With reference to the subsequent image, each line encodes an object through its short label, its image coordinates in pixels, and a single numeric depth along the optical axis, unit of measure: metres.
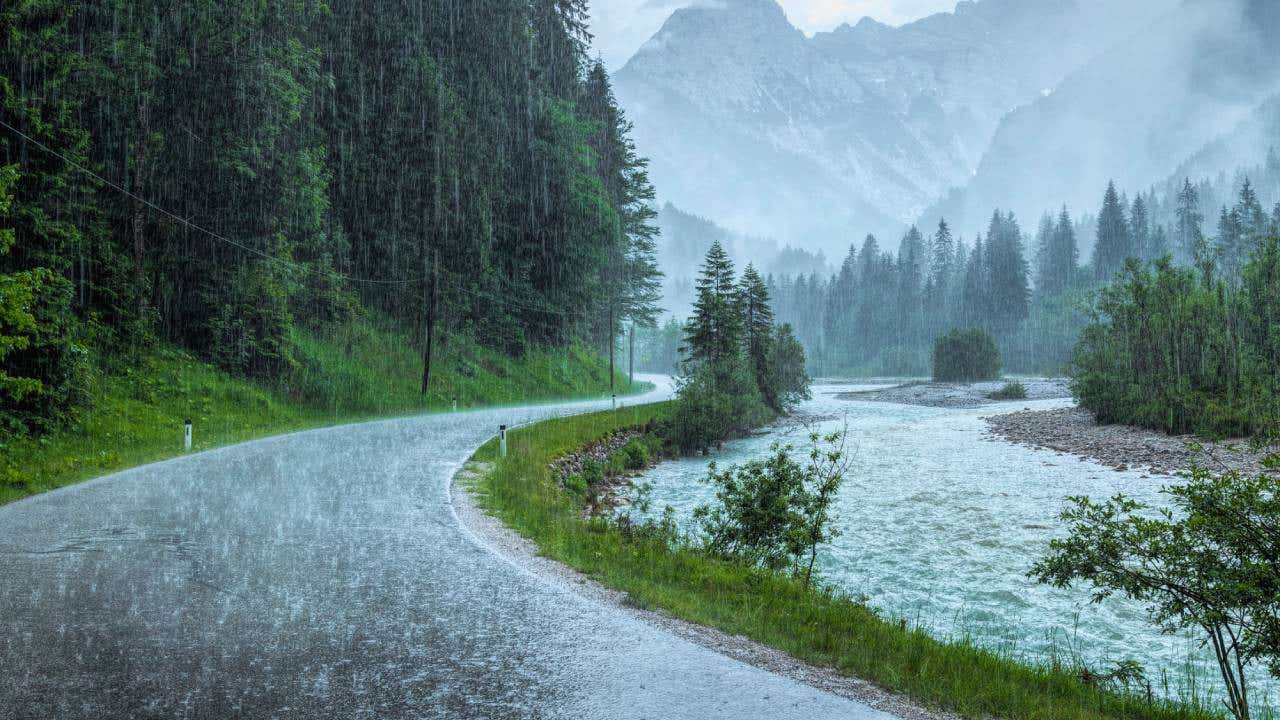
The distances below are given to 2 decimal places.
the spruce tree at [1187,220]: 115.50
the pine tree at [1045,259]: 124.94
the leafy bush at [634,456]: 25.73
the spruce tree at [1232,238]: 92.56
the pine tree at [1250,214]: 93.38
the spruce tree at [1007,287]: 117.94
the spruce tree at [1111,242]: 113.81
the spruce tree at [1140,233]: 117.38
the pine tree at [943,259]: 136.75
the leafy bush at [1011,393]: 65.56
